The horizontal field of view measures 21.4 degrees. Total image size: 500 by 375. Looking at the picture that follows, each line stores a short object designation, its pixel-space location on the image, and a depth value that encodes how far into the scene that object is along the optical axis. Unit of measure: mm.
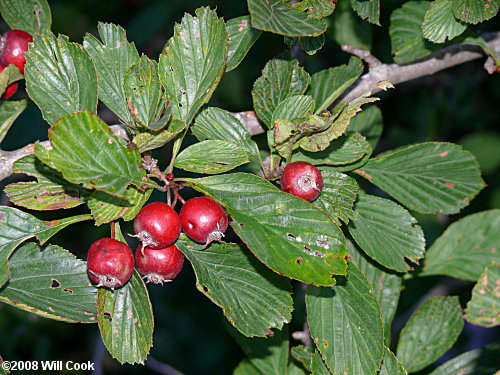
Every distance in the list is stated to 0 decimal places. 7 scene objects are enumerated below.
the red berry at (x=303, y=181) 441
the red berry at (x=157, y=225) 434
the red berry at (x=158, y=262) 446
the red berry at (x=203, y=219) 438
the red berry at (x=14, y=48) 477
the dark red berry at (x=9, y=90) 487
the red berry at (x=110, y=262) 438
